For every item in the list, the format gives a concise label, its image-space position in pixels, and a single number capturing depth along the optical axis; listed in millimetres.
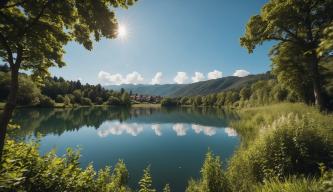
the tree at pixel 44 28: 6648
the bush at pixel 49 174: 6406
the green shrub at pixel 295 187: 5340
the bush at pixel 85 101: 141500
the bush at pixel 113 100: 157875
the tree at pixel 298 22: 16656
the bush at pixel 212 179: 9312
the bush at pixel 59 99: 128638
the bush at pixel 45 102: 105138
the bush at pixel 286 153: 8672
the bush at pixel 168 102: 175000
